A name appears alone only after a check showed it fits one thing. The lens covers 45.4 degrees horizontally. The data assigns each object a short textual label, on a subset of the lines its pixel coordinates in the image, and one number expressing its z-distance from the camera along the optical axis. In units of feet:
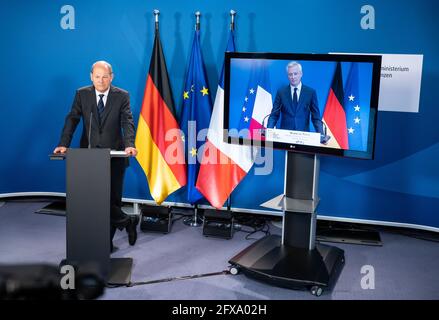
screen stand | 11.74
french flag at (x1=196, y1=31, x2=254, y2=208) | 15.21
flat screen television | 11.55
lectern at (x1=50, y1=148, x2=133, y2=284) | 10.82
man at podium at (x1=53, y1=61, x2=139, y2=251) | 12.73
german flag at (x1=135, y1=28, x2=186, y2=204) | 15.83
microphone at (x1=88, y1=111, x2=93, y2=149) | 12.25
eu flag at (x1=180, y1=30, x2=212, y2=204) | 15.58
